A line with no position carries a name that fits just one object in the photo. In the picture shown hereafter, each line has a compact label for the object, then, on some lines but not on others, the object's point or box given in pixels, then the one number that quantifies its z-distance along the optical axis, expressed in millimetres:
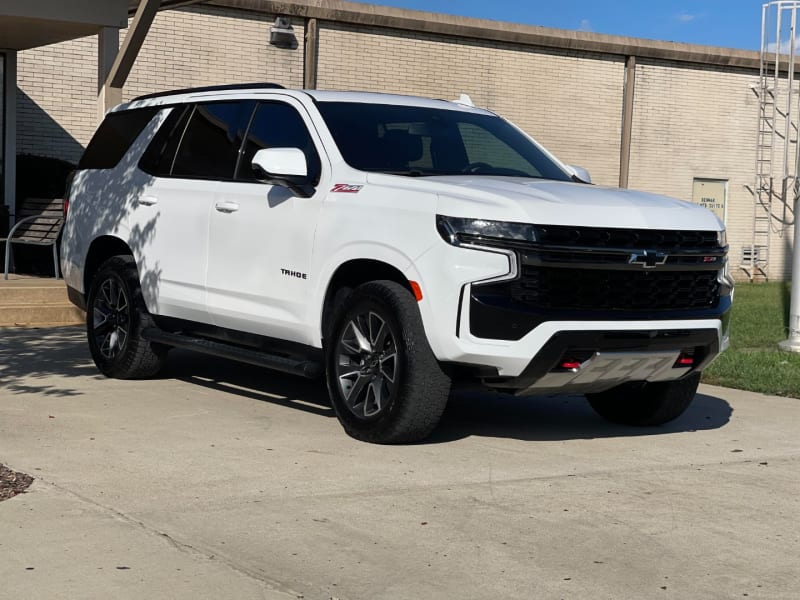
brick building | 19500
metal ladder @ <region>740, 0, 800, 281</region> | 26906
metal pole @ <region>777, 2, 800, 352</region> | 12469
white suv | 6555
